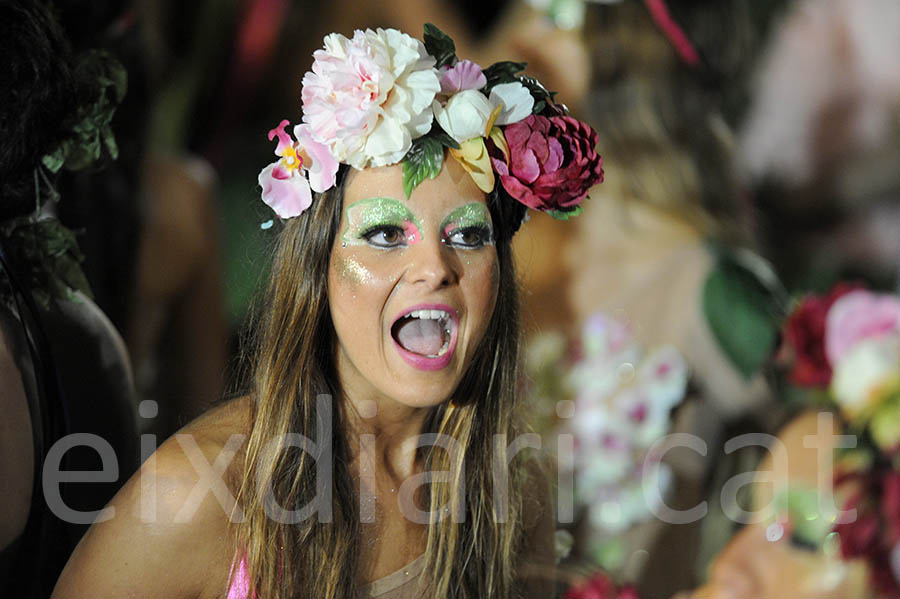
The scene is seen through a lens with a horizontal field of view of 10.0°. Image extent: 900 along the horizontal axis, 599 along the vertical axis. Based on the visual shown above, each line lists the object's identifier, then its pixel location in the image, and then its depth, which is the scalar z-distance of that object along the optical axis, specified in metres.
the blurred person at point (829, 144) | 5.03
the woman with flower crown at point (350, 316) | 3.57
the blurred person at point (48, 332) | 3.61
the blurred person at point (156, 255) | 4.17
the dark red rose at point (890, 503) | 4.21
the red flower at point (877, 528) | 4.20
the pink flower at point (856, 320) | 4.42
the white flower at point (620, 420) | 5.00
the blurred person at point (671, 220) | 4.92
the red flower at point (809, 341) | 4.48
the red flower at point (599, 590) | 3.82
